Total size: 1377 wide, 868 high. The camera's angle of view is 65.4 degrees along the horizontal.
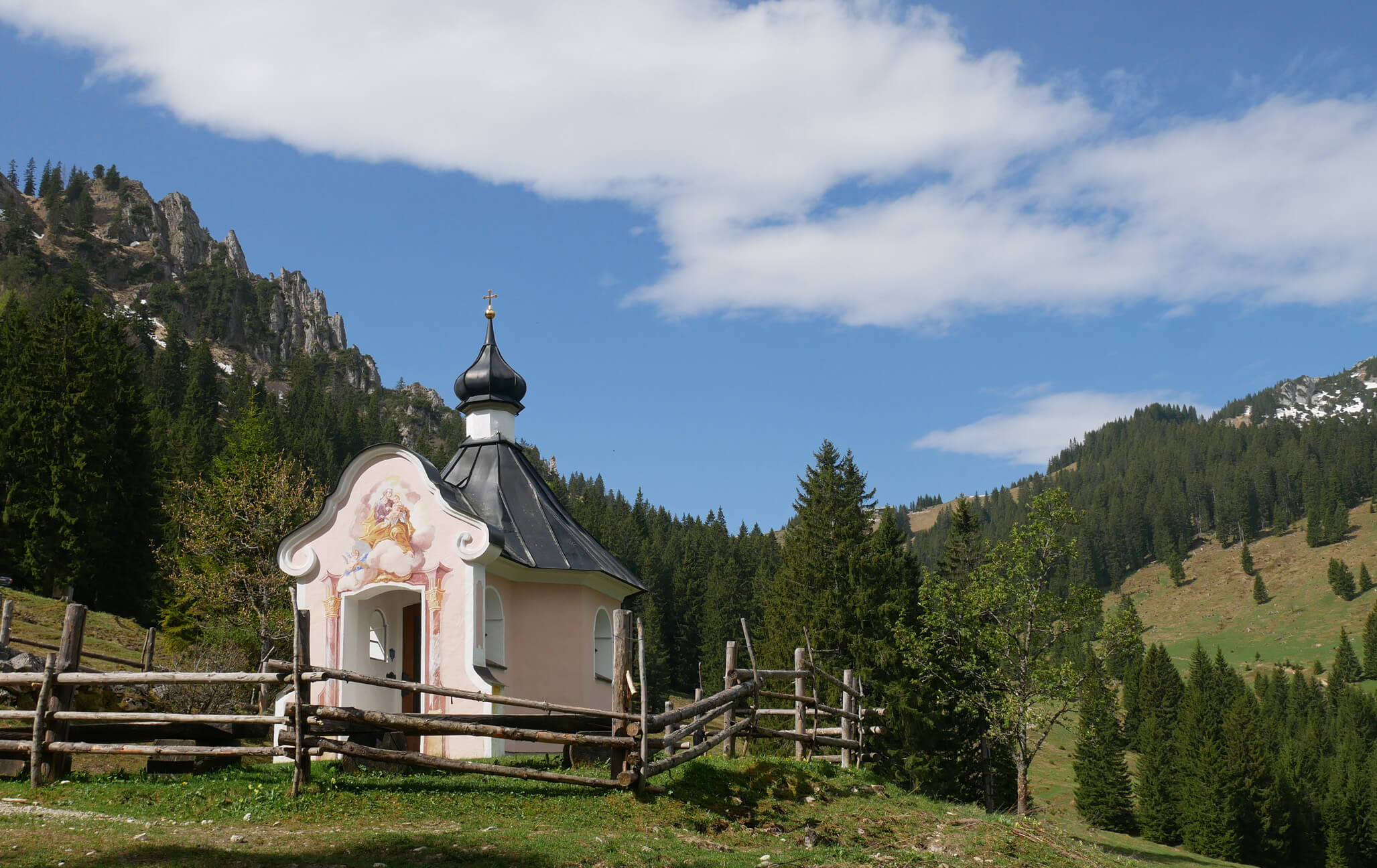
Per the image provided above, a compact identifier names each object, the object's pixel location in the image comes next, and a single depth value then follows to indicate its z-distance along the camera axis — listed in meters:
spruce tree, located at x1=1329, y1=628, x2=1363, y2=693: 108.12
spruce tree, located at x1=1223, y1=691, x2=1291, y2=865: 57.12
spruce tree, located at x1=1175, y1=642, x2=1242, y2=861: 55.94
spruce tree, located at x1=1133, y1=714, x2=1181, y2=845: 62.34
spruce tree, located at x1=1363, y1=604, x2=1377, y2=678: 109.88
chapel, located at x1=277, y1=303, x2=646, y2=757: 19.11
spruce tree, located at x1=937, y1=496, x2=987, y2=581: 41.50
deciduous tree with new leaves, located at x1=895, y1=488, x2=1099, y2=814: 26.70
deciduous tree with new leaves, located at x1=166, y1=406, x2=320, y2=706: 36.56
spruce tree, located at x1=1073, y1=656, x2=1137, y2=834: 57.97
